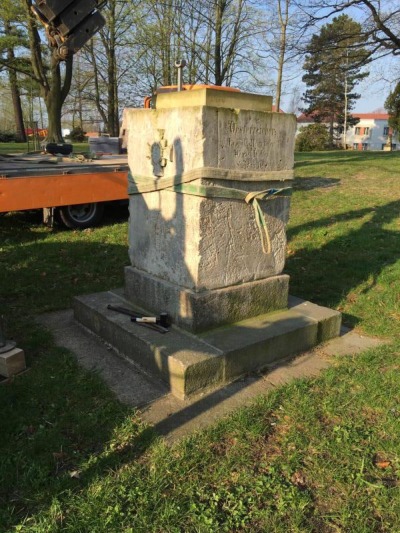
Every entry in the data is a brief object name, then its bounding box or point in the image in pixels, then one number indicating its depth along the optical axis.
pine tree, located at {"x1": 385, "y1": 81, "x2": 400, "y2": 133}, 31.38
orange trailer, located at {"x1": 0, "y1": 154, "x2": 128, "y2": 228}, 6.55
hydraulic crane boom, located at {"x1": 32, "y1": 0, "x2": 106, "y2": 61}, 3.84
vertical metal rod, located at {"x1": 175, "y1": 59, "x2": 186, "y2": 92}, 3.76
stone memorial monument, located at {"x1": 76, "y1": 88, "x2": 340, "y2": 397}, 3.26
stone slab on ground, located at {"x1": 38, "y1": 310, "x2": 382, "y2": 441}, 2.92
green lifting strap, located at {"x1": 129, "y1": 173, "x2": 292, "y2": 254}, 3.31
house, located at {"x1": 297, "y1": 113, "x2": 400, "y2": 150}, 81.06
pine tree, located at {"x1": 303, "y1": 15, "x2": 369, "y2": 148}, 55.59
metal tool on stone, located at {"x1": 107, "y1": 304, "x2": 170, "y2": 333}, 3.56
